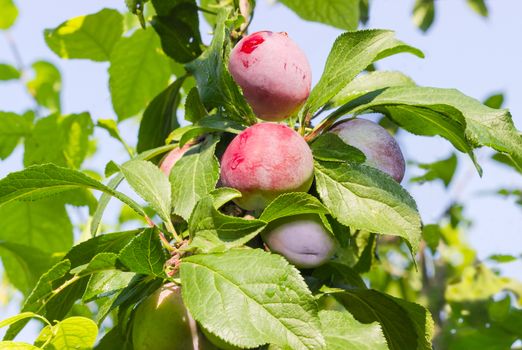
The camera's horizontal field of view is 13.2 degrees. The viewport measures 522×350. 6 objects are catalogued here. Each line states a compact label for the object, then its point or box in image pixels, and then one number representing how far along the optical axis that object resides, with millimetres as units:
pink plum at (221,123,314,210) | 1067
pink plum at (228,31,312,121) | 1100
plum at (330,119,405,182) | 1099
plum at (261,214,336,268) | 1076
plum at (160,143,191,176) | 1147
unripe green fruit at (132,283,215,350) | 1060
